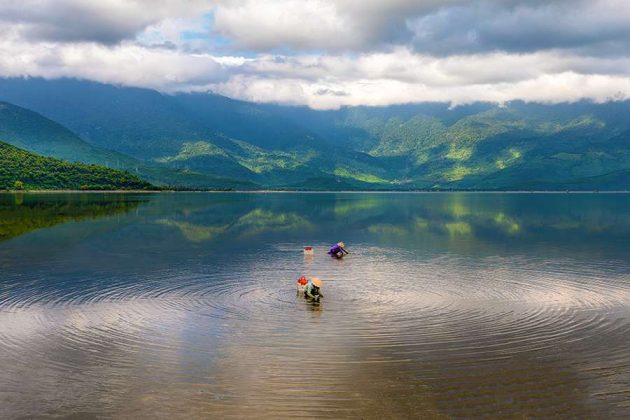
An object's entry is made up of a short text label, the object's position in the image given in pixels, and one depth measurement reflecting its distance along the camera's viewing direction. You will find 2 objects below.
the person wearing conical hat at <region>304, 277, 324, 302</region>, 39.31
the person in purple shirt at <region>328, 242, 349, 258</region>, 63.91
